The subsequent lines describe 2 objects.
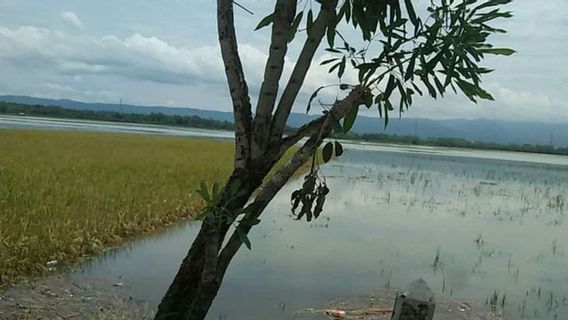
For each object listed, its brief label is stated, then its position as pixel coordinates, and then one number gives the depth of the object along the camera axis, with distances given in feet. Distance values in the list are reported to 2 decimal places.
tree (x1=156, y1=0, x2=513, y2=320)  5.82
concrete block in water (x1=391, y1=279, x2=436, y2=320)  5.91
